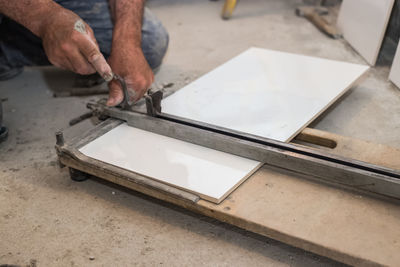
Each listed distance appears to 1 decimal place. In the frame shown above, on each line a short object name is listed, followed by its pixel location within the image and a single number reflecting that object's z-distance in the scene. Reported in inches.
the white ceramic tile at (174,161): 50.7
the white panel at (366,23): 89.0
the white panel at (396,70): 82.3
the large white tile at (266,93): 63.2
